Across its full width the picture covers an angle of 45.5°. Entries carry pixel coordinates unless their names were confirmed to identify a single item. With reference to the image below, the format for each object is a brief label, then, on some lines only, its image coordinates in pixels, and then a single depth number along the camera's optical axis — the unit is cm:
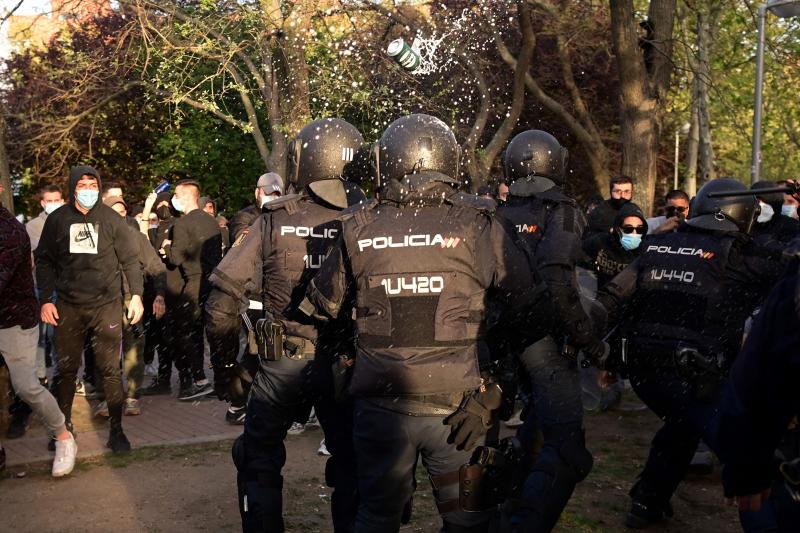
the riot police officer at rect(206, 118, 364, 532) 471
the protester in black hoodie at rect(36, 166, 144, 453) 717
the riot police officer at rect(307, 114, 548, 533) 374
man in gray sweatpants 608
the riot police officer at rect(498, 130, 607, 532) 481
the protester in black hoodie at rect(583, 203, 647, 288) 817
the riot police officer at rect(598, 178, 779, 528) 516
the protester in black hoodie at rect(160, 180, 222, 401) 950
